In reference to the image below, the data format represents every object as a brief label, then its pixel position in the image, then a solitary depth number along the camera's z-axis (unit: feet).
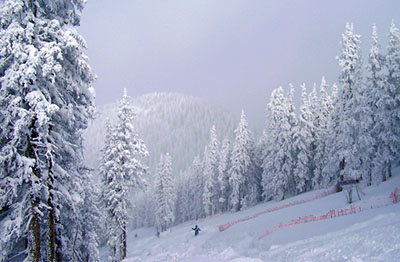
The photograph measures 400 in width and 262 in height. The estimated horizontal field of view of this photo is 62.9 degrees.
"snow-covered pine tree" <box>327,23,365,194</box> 112.57
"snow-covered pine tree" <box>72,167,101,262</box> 76.59
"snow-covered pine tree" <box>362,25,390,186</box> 109.09
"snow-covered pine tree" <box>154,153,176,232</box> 224.74
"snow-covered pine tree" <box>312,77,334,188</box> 162.71
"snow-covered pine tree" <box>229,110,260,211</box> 189.47
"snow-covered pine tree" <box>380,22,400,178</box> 108.58
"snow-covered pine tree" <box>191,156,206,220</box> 265.13
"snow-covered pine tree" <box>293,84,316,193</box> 161.68
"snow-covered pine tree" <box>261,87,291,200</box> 161.79
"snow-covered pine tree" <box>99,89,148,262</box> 88.74
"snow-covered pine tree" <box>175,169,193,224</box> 290.56
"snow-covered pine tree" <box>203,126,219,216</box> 228.02
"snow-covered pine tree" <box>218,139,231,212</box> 211.61
